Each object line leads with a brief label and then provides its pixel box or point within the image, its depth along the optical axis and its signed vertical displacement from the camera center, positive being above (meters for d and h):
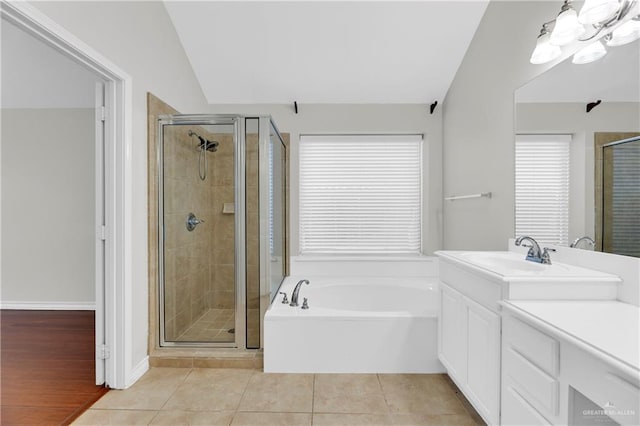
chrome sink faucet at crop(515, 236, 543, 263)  1.71 -0.23
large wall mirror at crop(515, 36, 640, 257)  1.32 +0.32
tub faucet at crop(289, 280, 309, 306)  2.29 -0.65
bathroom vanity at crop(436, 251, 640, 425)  0.88 -0.46
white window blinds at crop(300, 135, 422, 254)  3.29 +0.20
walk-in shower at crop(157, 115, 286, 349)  2.26 -0.12
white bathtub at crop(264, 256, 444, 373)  2.10 -0.90
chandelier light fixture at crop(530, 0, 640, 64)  1.33 +0.89
